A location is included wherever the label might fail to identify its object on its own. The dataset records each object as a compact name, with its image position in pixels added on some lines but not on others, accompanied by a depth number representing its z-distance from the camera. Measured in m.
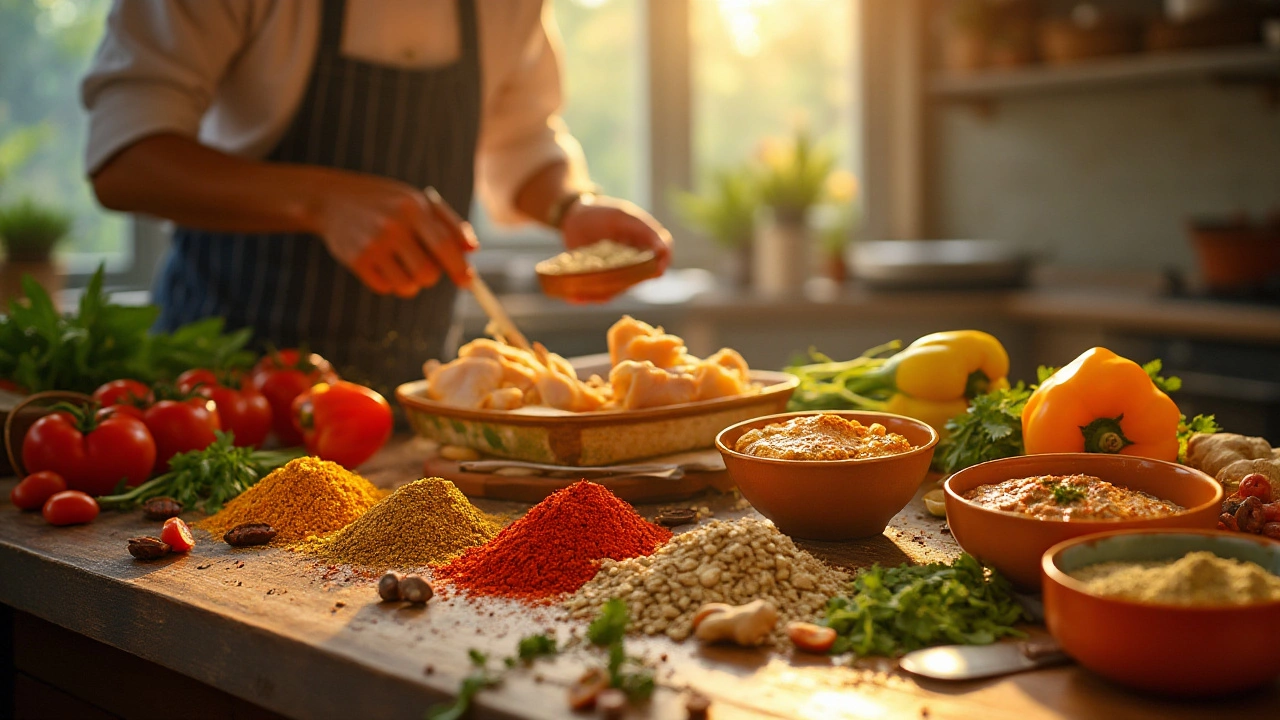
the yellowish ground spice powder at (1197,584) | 0.83
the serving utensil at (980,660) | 0.89
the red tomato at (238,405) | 1.67
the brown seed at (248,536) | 1.27
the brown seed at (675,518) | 1.33
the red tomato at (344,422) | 1.62
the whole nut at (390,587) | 1.07
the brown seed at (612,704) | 0.82
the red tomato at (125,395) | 1.59
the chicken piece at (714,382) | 1.58
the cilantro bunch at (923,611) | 0.94
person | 1.85
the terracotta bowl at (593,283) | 1.78
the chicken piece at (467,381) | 1.59
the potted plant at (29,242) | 3.26
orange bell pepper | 1.29
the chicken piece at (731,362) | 1.69
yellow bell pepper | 1.63
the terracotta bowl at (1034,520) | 0.99
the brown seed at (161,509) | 1.40
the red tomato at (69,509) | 1.40
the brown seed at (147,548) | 1.24
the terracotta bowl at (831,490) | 1.19
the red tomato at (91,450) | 1.47
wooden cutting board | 1.45
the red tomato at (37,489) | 1.46
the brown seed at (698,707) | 0.82
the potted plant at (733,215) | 4.28
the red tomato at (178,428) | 1.55
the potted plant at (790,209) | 4.12
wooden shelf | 3.58
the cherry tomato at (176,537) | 1.26
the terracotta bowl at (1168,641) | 0.80
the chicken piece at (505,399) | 1.55
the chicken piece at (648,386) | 1.54
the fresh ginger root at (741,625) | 0.95
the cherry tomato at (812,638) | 0.94
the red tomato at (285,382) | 1.79
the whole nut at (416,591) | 1.06
